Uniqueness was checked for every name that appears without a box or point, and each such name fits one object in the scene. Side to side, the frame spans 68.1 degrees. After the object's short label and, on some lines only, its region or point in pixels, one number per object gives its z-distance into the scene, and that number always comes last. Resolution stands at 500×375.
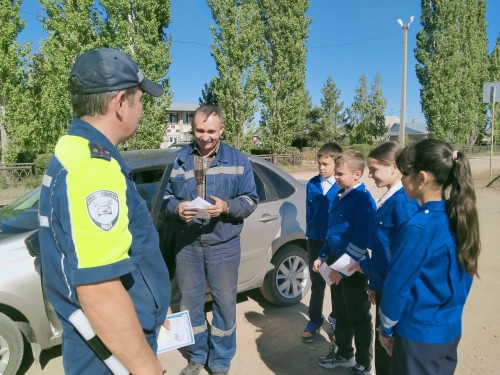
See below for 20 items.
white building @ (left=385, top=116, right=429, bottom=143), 58.38
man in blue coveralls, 2.84
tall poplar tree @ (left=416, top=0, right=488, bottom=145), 29.81
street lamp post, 16.78
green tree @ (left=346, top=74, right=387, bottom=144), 33.06
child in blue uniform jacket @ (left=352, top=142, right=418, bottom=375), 2.16
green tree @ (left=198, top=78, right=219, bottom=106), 22.73
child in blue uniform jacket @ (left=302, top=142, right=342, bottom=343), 3.34
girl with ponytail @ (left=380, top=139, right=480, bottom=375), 1.72
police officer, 1.12
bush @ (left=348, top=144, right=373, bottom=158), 28.05
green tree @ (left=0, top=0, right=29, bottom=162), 13.82
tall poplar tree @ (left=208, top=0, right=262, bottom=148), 21.06
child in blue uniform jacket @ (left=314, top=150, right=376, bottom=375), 2.75
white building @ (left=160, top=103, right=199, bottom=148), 58.72
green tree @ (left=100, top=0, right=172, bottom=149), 15.70
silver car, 2.63
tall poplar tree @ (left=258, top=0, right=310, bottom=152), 23.55
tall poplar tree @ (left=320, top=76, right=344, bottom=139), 35.84
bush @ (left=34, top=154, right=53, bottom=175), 14.60
